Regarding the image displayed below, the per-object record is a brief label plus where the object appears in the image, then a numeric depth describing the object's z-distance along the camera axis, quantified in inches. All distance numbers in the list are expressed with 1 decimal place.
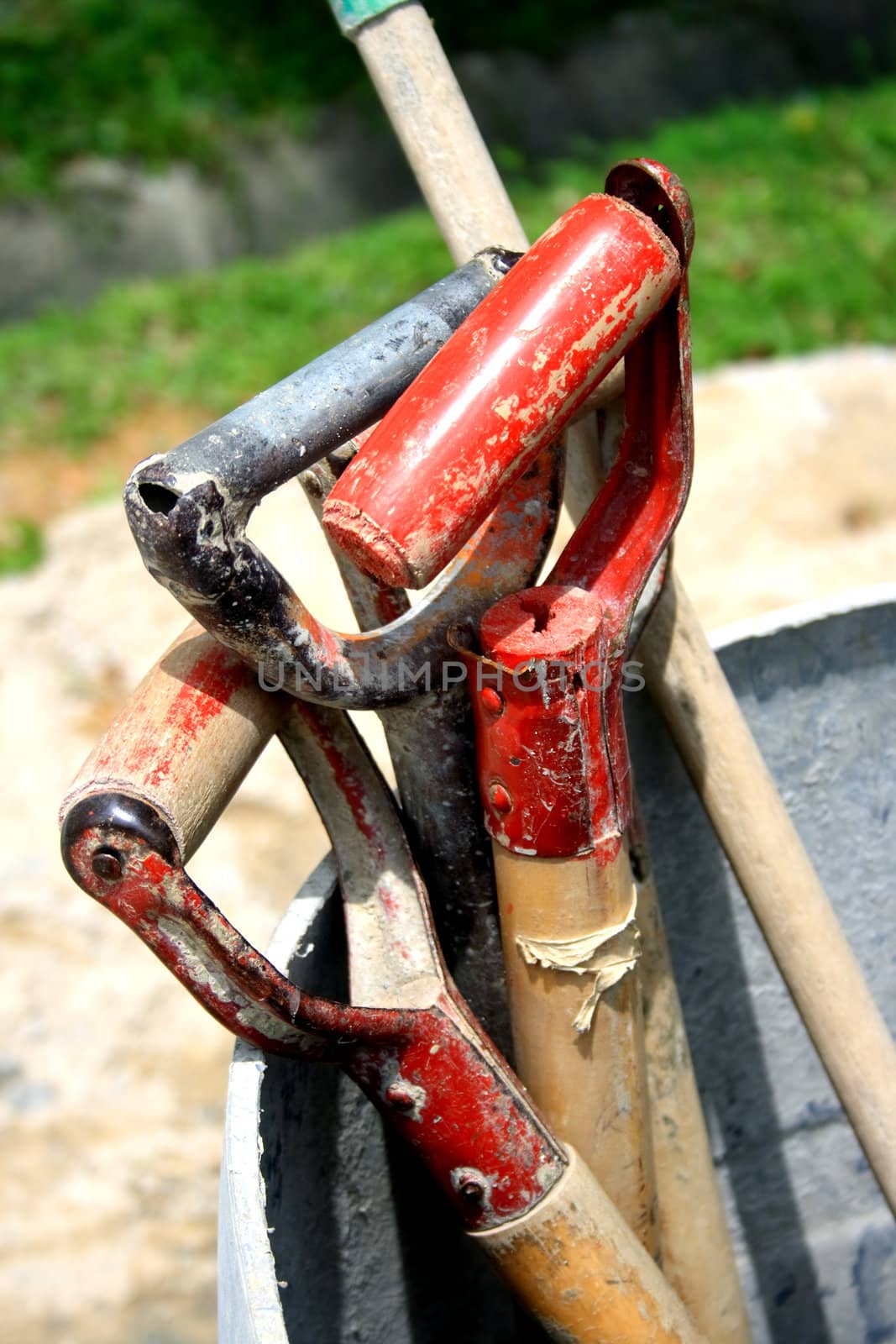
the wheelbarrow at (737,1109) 37.8
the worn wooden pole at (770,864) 41.1
